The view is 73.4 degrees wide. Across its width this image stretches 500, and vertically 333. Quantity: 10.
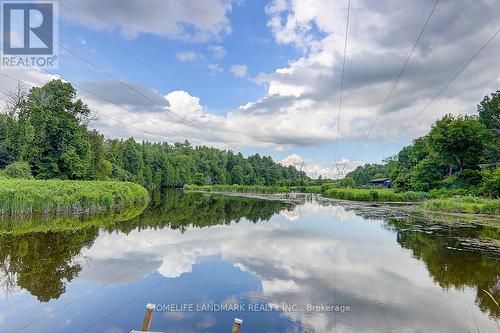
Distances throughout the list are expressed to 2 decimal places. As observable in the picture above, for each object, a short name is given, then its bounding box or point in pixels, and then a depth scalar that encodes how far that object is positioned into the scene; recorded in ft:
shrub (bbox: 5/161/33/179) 95.08
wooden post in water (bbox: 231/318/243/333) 13.75
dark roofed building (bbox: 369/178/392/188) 281.43
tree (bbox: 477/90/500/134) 151.94
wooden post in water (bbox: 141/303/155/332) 14.50
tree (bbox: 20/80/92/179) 113.50
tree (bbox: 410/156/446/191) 150.10
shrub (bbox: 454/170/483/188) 124.36
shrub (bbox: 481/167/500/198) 101.96
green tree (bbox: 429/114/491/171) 131.64
